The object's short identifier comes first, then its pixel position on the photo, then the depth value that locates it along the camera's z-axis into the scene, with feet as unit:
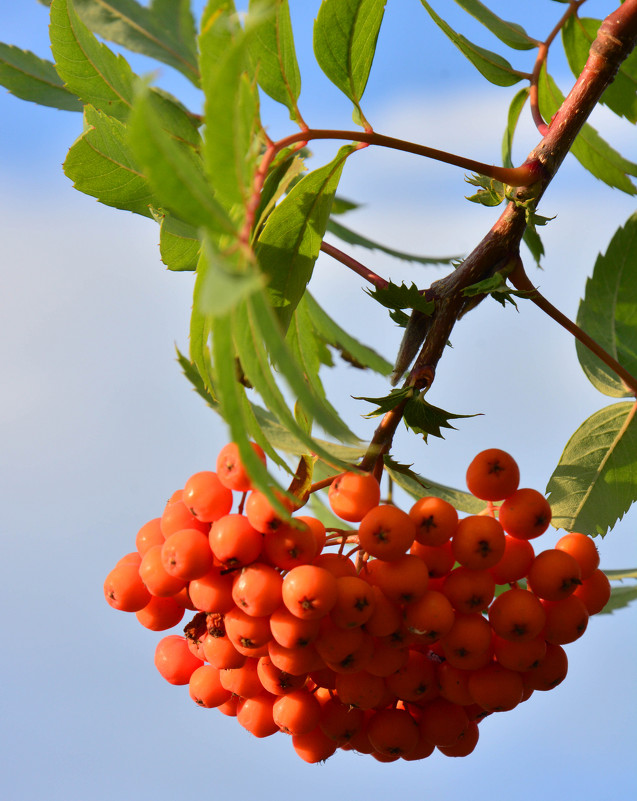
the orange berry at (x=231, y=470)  1.96
